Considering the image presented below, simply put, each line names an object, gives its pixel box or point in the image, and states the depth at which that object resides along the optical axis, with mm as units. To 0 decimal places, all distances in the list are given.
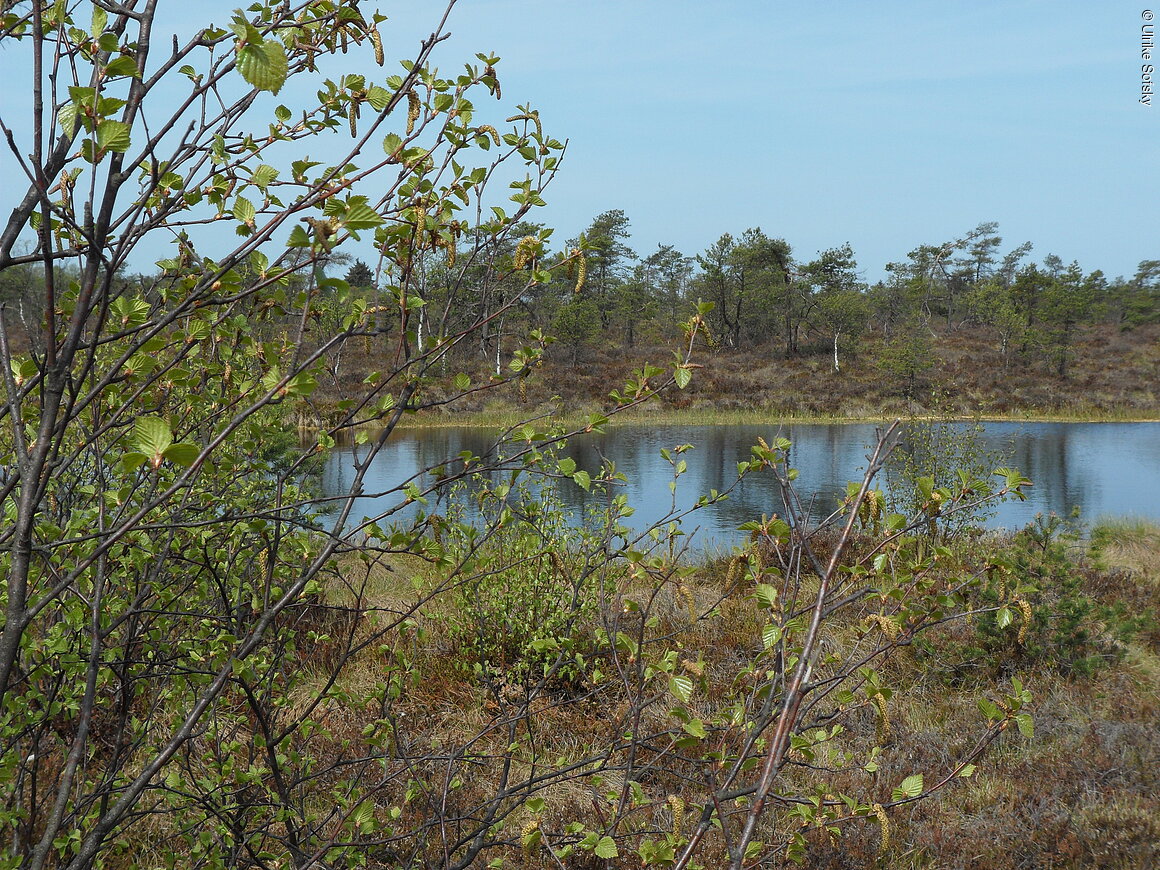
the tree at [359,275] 46750
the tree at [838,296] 41156
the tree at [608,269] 47938
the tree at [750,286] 43844
